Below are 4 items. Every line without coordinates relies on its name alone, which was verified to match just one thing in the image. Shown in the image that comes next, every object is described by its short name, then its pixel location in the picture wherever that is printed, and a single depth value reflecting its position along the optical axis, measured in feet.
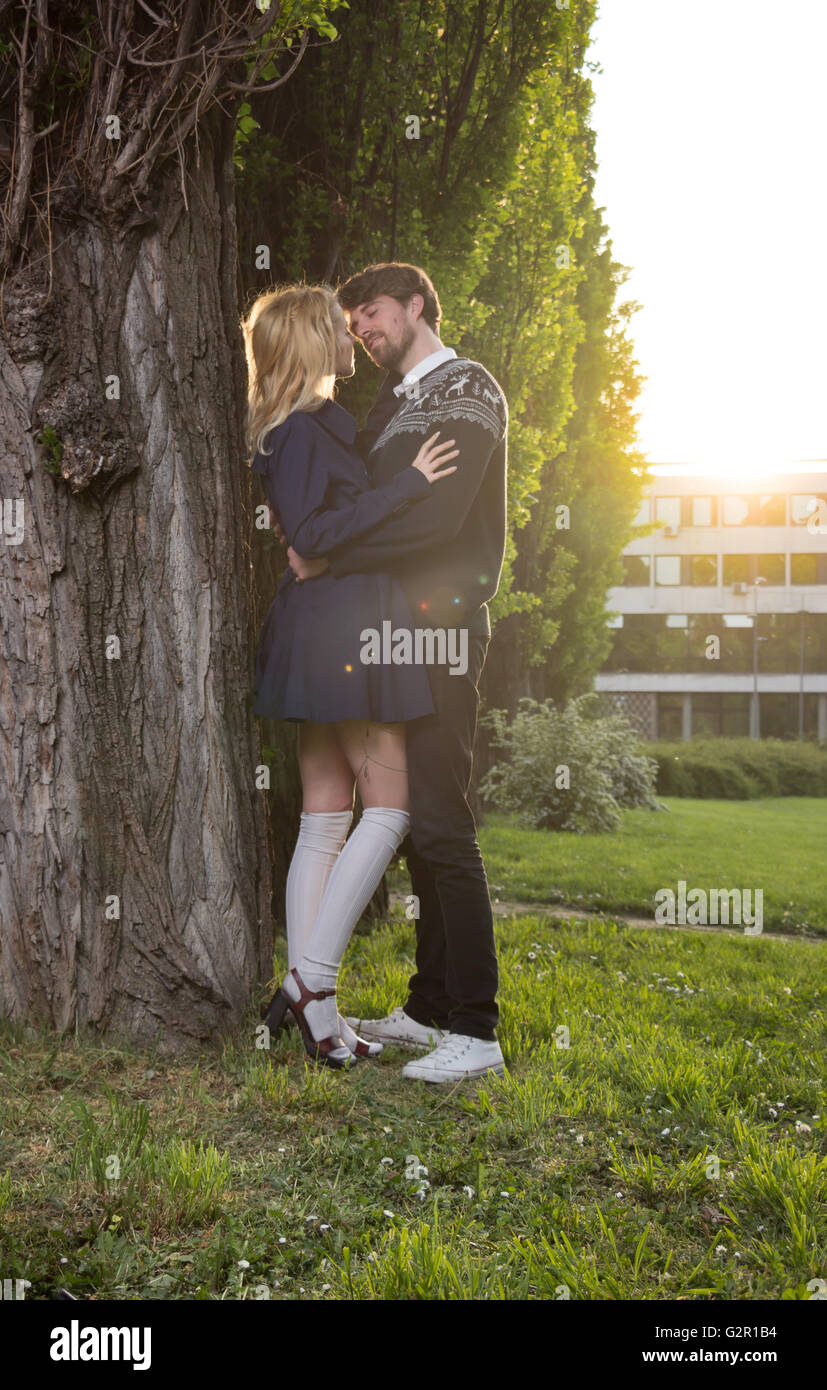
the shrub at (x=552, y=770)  44.21
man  10.59
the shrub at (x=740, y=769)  71.51
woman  10.68
